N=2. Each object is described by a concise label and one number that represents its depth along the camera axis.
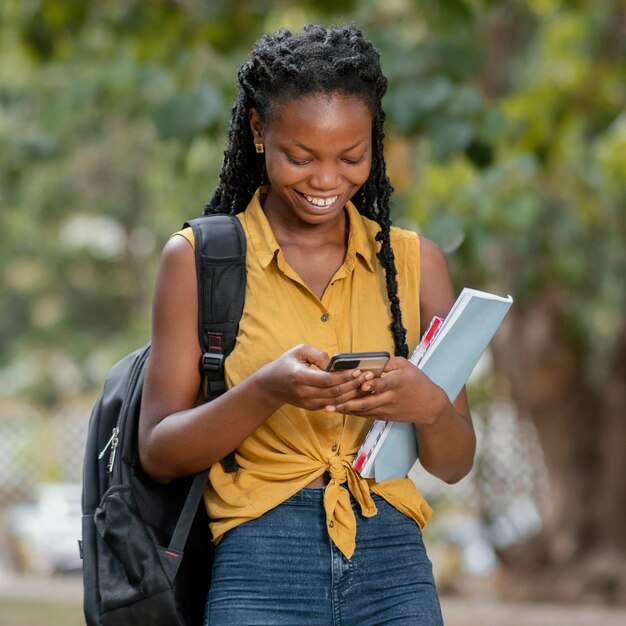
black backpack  4.48
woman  4.28
